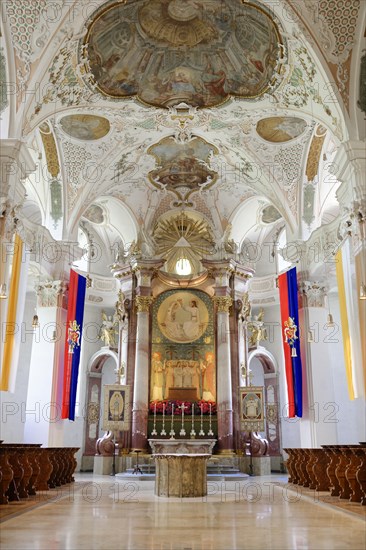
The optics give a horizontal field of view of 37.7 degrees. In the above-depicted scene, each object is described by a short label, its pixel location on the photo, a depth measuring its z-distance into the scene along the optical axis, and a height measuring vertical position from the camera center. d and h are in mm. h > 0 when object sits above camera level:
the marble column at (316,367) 14742 +2076
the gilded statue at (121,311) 19422 +4543
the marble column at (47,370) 14945 +1978
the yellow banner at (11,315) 11672 +2710
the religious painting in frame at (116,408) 16484 +1027
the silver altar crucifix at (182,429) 17391 +424
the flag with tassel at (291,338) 15281 +2959
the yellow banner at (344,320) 12111 +2778
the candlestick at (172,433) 17195 +295
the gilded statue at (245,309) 19594 +4695
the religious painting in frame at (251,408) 17234 +1075
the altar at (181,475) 9969 -582
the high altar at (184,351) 17984 +3127
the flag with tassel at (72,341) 15664 +2899
